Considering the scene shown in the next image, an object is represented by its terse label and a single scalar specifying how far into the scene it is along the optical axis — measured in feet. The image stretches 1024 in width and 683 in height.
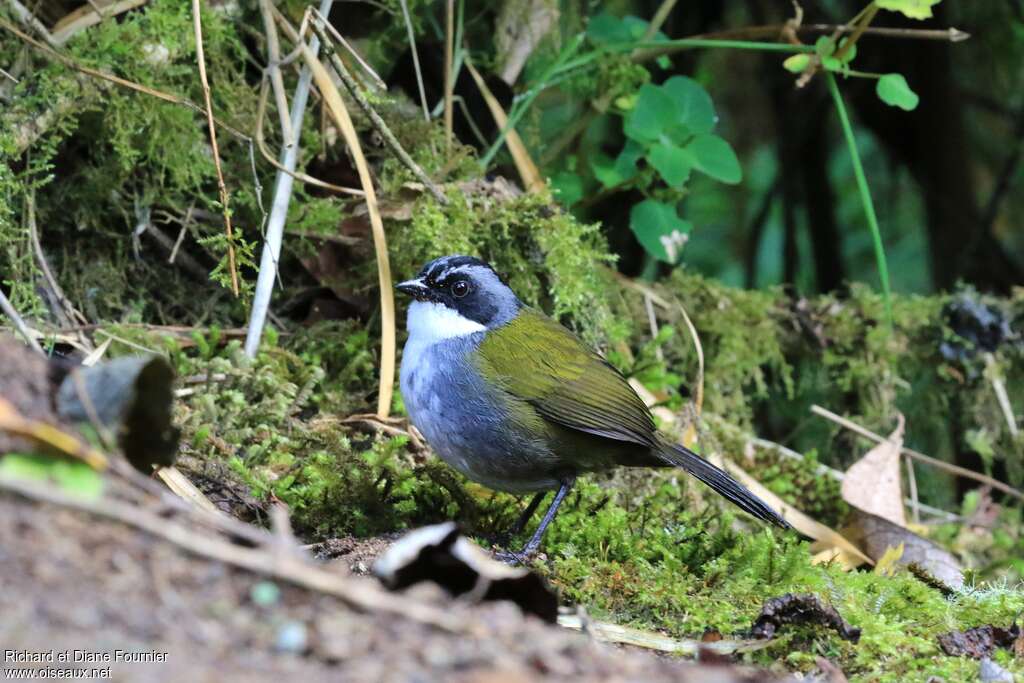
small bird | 24.45
